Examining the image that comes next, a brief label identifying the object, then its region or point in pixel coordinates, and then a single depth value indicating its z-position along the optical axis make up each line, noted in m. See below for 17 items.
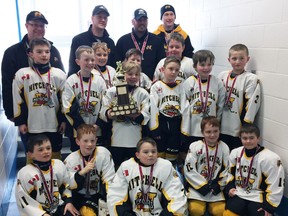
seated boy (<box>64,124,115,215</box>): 2.65
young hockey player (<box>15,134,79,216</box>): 2.40
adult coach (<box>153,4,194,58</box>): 3.81
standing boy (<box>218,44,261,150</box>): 2.89
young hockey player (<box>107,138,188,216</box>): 2.49
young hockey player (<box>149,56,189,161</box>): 2.93
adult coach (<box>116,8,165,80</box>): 3.57
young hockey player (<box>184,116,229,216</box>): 2.72
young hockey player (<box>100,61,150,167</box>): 2.83
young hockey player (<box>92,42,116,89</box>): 3.12
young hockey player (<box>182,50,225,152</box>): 2.97
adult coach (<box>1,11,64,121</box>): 3.02
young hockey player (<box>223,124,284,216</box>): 2.48
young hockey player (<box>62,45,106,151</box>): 2.88
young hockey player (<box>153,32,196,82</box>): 3.21
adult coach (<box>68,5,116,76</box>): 3.39
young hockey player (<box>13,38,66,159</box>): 2.87
